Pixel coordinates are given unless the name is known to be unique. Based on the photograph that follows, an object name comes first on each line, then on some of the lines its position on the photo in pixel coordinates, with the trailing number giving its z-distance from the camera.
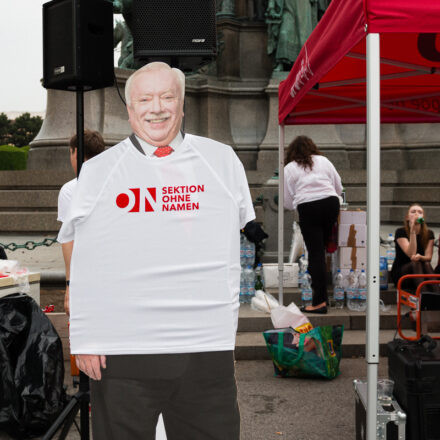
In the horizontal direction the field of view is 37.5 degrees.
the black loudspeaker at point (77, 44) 3.69
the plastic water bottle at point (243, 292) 7.10
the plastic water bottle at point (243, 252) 7.31
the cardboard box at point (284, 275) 7.20
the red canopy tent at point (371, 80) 3.15
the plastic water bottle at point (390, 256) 7.70
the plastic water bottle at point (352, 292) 6.66
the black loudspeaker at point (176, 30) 3.79
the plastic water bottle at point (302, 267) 6.97
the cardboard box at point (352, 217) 6.77
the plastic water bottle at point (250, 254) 7.35
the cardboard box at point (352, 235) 6.80
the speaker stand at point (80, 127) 3.62
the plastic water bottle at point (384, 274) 7.00
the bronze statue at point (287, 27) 13.05
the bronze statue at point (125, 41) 13.20
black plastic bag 3.97
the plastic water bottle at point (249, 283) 7.13
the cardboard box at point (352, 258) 6.82
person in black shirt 6.53
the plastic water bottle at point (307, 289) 6.69
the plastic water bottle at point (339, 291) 6.71
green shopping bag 5.06
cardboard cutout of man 2.37
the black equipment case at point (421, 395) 3.33
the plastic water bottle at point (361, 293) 6.64
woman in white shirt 6.46
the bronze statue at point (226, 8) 13.77
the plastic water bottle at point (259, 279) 7.44
